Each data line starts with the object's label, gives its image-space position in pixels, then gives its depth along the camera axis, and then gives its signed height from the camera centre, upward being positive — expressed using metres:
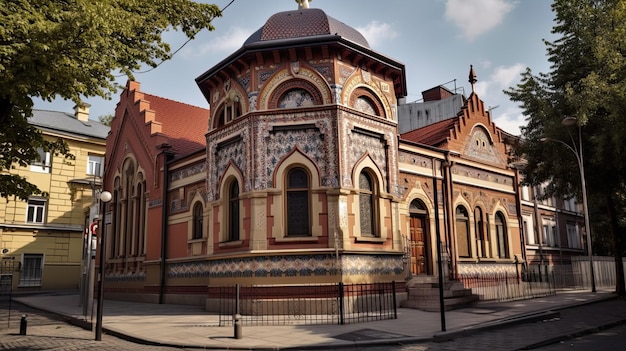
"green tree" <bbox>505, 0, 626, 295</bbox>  17.58 +5.92
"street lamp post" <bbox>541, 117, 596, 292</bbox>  18.42 +4.10
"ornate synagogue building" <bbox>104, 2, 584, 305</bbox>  15.47 +2.98
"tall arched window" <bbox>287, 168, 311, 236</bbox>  15.67 +2.02
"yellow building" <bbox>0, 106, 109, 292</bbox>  31.83 +3.70
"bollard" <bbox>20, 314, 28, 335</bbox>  12.03 -1.38
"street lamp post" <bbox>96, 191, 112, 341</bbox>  11.03 -0.57
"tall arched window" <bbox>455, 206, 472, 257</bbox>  20.56 +1.21
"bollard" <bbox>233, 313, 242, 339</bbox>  10.63 -1.35
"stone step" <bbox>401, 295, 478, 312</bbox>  15.43 -1.34
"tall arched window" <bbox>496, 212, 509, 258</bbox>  22.80 +1.12
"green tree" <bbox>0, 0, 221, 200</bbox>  8.95 +4.34
